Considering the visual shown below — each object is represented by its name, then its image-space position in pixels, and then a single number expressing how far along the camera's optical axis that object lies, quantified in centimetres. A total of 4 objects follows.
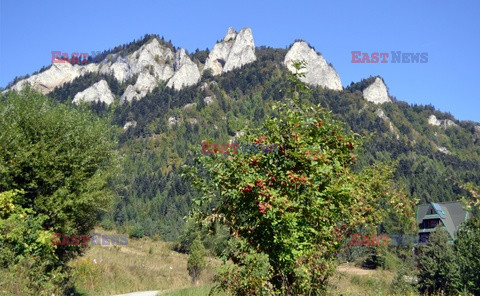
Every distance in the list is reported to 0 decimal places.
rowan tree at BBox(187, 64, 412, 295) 541
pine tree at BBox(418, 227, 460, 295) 2445
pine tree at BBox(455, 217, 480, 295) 2200
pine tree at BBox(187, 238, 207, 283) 2516
